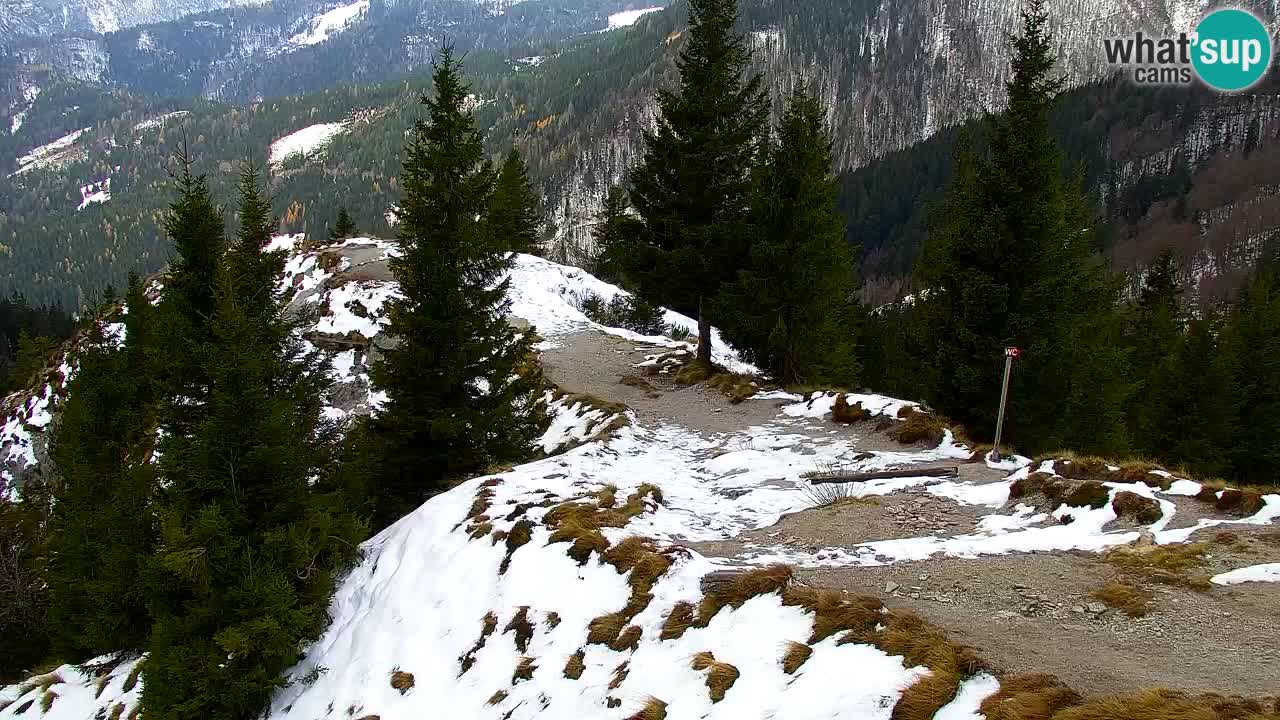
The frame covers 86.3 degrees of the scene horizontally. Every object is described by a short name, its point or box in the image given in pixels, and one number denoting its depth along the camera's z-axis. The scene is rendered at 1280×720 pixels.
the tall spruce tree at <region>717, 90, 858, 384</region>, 19.02
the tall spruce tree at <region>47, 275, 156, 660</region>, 16.17
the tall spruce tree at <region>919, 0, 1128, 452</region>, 16.14
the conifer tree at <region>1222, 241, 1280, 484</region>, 29.11
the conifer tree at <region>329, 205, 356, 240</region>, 60.68
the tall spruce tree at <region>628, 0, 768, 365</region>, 20.58
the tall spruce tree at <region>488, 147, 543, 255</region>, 47.69
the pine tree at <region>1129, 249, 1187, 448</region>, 30.92
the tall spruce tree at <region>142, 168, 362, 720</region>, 10.09
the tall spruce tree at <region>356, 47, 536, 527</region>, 15.32
